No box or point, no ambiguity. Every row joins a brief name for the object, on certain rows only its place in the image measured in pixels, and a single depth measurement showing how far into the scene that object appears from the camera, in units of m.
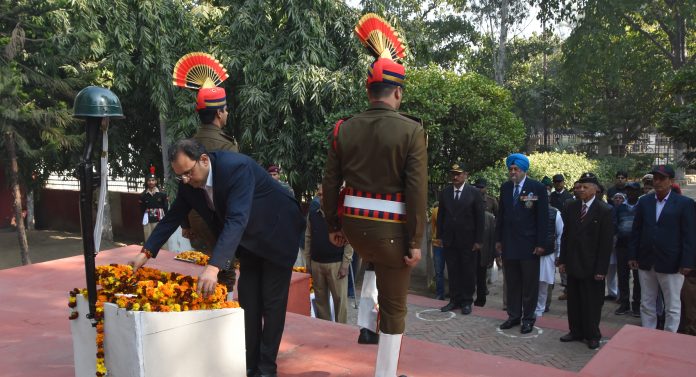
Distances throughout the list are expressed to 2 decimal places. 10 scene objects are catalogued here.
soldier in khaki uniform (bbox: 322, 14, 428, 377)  3.05
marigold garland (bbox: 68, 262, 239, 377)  2.81
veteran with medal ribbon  6.24
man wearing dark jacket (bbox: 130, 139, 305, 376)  3.09
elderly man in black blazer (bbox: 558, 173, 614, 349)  5.87
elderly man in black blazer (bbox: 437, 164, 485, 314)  7.49
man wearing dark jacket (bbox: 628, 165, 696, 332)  5.80
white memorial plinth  2.73
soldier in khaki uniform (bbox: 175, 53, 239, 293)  4.07
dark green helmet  3.22
